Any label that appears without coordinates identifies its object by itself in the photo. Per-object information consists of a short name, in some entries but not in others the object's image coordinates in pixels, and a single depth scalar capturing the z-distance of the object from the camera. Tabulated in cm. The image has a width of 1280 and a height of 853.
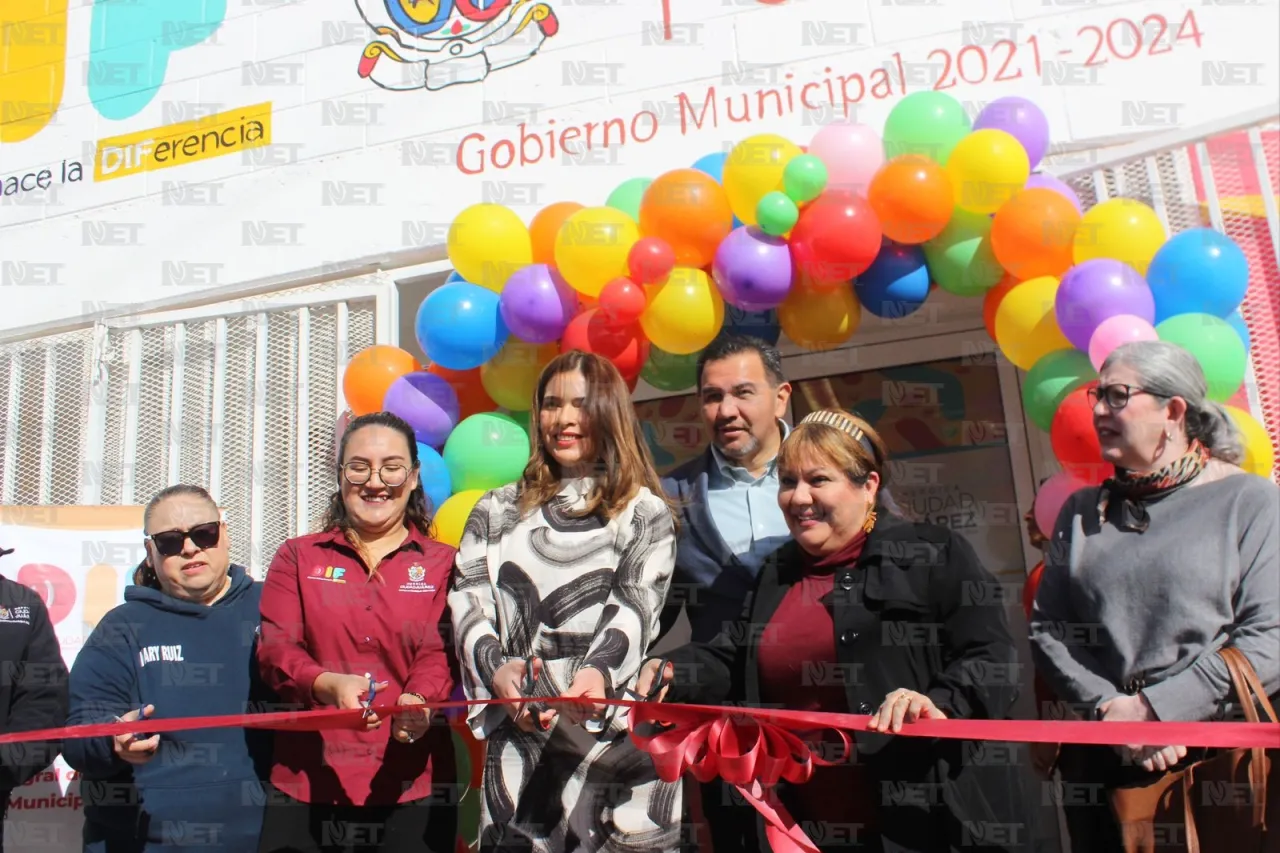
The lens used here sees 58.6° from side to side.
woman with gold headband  220
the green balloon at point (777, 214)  334
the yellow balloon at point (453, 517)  340
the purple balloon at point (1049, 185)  334
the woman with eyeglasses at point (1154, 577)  230
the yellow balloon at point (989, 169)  324
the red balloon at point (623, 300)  343
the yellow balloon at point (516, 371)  377
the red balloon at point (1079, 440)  301
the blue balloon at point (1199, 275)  305
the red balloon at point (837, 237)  326
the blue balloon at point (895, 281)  347
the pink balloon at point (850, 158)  348
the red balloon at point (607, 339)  354
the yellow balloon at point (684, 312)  344
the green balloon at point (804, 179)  336
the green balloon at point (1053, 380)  316
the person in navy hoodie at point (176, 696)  281
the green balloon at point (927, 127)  345
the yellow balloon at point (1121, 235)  318
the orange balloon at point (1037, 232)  318
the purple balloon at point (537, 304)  361
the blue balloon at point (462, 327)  368
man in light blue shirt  283
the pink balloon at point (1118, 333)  291
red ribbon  203
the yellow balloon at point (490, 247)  380
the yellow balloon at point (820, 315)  349
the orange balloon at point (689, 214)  348
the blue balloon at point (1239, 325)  319
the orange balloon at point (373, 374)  399
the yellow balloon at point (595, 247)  348
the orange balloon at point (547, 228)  379
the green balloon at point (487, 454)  359
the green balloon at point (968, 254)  338
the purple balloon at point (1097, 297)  300
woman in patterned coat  241
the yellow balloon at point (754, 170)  343
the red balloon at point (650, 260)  341
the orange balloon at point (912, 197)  324
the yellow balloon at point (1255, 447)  299
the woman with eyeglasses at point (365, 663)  263
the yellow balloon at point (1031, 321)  321
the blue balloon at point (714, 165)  373
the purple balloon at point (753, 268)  336
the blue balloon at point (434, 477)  363
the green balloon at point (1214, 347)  298
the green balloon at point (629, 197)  384
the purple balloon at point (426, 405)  380
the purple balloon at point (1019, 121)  345
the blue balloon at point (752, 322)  365
